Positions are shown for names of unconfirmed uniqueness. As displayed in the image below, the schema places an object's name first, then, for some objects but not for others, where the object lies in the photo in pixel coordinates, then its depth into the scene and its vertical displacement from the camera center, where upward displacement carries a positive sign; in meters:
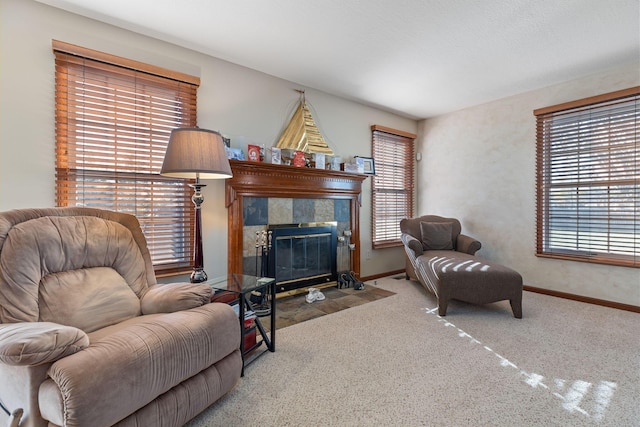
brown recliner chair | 1.05 -0.54
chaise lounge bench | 2.83 -0.58
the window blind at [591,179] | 3.11 +0.37
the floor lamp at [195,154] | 1.86 +0.36
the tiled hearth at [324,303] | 2.88 -1.01
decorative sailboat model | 3.46 +0.91
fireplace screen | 3.38 -0.52
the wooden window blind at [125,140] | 2.29 +0.58
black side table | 1.89 -0.53
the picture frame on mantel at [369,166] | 4.23 +0.65
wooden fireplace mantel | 3.03 +0.27
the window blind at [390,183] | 4.50 +0.44
